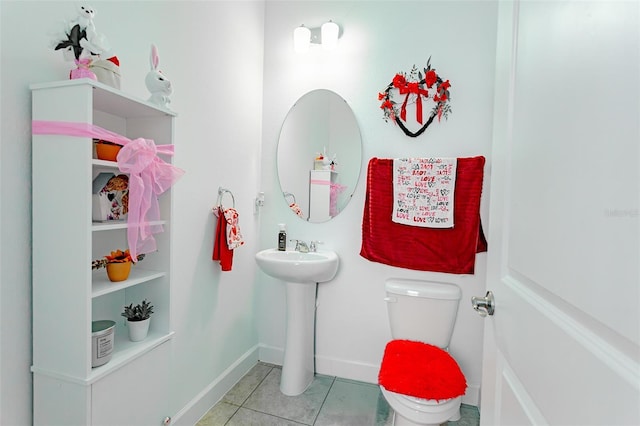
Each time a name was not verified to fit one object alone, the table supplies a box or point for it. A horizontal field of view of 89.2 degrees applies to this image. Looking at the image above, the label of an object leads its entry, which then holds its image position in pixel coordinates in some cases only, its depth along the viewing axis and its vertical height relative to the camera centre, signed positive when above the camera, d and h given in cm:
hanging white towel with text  186 +10
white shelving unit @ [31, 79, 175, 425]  98 -23
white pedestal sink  192 -65
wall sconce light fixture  210 +112
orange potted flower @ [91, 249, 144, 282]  115 -23
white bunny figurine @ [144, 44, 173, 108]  125 +46
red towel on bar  183 -14
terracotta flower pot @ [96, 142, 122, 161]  108 +16
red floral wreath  195 +70
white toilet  137 -74
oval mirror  216 +34
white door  35 -1
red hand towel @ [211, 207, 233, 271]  184 -25
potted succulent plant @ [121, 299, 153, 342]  125 -47
